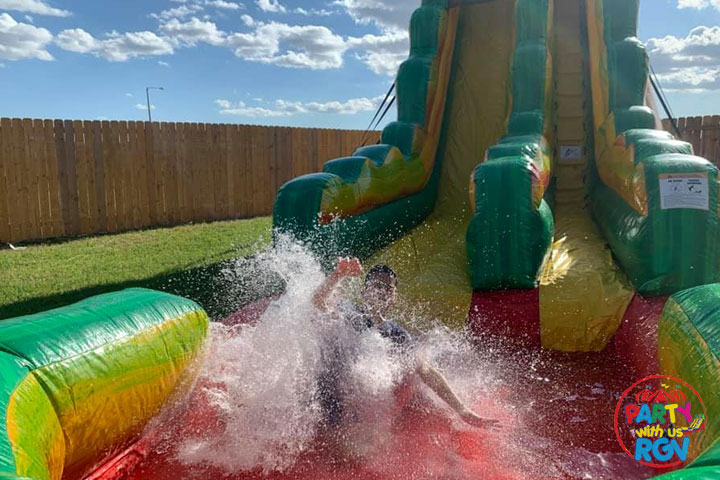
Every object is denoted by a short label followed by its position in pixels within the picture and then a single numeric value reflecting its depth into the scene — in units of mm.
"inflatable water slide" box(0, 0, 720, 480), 1912
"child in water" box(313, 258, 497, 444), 2381
